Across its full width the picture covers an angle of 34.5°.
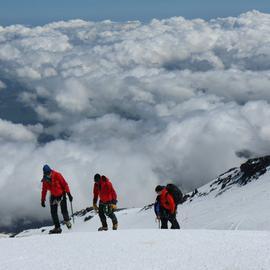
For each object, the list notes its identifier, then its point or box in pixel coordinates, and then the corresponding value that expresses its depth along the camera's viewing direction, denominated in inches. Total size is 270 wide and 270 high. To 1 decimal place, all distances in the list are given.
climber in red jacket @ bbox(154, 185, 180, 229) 554.6
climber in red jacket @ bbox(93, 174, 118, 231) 585.3
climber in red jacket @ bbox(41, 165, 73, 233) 547.7
